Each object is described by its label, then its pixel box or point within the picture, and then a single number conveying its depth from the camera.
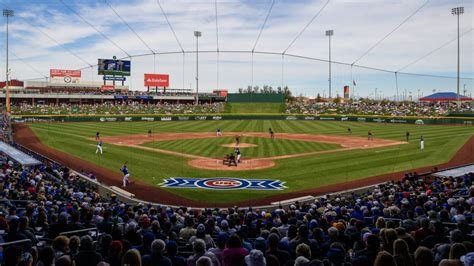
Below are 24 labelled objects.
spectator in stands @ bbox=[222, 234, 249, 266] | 6.13
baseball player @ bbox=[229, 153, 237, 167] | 30.45
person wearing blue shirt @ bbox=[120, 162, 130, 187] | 23.47
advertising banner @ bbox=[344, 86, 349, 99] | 128.60
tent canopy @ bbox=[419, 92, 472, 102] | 129.38
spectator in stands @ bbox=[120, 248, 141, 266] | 5.22
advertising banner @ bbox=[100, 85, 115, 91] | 125.03
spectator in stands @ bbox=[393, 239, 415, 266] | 5.34
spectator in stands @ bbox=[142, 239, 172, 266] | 5.73
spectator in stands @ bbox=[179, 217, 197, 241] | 8.98
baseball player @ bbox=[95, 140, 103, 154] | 35.01
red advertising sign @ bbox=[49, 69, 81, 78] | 128.70
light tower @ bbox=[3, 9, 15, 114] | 64.44
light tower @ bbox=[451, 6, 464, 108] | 68.50
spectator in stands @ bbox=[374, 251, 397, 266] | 4.80
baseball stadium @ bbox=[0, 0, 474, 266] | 6.38
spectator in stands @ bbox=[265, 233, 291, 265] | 6.34
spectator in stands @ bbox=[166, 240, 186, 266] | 6.32
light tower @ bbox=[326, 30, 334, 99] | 83.94
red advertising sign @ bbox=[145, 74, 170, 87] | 128.25
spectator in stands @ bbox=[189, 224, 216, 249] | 7.90
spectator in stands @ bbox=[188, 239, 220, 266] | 6.04
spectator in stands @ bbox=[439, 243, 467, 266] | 5.18
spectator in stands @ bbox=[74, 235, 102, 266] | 5.77
